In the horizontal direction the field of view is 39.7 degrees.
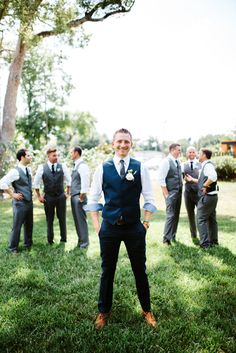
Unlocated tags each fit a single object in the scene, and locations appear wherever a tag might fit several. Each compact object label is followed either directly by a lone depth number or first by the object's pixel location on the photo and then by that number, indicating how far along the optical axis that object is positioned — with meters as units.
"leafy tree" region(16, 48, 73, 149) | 43.44
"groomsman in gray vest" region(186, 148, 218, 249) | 7.03
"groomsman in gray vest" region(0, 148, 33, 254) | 6.90
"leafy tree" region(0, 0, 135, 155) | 12.74
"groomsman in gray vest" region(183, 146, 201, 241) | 8.15
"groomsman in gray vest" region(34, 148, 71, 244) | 7.67
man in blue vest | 3.60
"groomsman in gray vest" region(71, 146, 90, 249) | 7.38
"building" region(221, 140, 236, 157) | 44.72
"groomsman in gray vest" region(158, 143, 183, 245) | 7.59
